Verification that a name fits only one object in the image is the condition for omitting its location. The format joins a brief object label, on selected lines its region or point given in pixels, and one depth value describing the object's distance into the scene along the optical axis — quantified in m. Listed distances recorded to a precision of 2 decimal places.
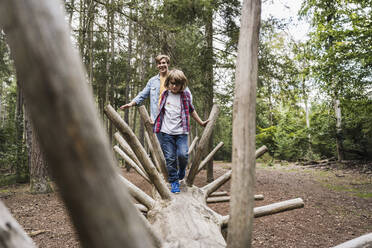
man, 3.14
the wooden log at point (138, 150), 1.60
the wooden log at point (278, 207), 1.73
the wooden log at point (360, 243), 1.20
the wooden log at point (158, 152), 2.75
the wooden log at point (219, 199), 3.03
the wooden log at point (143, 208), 2.19
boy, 2.63
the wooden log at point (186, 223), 1.42
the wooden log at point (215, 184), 2.57
